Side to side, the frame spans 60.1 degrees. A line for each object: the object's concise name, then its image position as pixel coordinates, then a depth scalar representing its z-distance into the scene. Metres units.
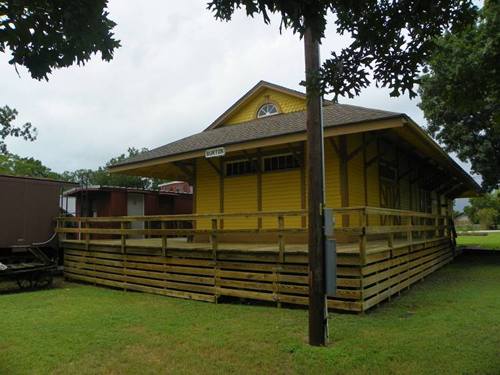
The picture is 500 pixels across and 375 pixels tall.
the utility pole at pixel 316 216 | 5.30
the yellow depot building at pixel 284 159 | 9.94
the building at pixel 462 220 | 87.37
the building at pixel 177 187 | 27.42
